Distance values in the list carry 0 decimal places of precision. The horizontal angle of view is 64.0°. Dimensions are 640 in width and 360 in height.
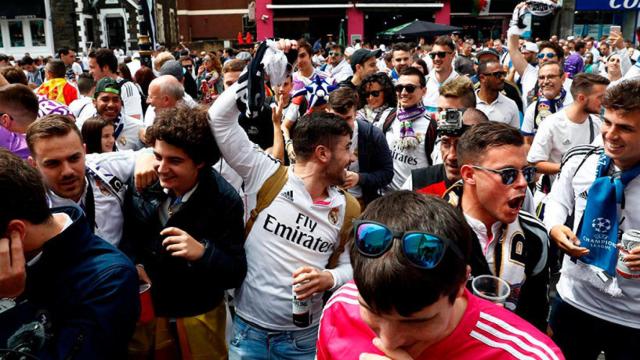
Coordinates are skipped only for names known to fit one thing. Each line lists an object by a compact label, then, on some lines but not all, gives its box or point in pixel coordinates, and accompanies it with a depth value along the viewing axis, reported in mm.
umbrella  17750
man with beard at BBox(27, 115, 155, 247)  2666
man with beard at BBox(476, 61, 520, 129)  5801
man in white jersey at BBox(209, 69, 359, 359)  2709
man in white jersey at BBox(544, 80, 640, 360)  2643
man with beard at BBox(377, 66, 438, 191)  4645
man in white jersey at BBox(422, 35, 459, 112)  6996
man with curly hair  2592
